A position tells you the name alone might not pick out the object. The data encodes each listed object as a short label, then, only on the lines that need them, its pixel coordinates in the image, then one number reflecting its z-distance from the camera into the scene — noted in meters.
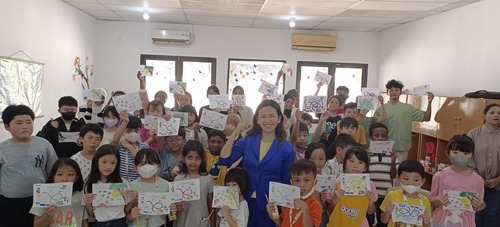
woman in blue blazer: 2.65
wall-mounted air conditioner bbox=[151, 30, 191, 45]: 7.60
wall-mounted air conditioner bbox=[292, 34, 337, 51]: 7.81
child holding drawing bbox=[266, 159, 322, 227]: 2.45
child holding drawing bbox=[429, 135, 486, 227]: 2.84
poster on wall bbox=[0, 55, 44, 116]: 4.34
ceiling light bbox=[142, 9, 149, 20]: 6.60
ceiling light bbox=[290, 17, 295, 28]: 6.92
